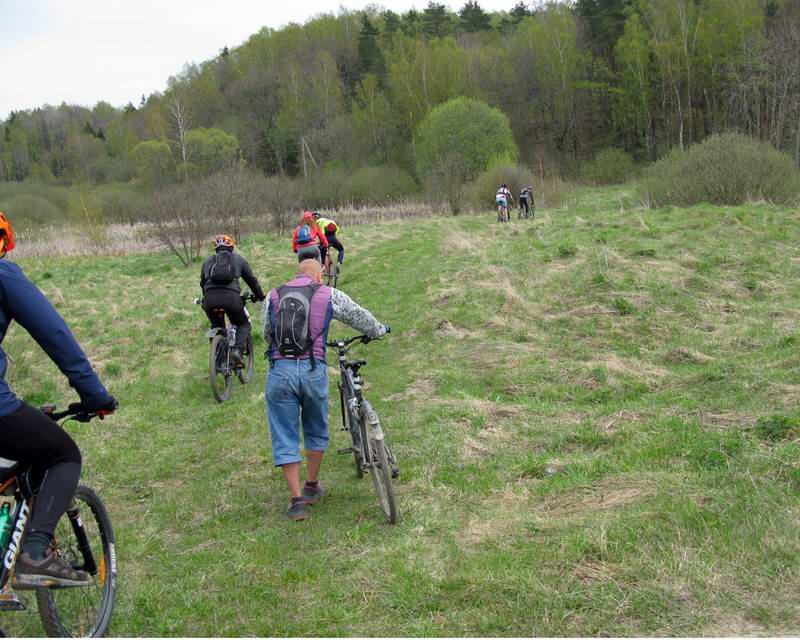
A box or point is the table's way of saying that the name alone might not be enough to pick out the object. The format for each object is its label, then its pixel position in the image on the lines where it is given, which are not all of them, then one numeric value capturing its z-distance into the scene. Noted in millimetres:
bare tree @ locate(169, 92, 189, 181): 48631
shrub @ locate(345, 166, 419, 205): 49562
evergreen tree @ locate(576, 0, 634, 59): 61812
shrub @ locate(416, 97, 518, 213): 43438
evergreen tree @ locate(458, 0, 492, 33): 81688
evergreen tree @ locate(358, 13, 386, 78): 70688
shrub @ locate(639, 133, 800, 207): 23422
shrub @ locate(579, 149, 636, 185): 54562
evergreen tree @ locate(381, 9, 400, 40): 76162
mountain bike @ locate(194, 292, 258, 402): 8711
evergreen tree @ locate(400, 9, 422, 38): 75250
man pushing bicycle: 5023
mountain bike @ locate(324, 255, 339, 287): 14677
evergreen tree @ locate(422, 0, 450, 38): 75500
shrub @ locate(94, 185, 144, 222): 42094
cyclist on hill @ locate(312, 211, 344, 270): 14211
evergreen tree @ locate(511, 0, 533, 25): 79188
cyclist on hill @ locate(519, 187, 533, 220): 29875
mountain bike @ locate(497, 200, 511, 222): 28547
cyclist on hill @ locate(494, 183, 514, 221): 28328
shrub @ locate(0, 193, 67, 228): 39531
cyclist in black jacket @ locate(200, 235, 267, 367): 8680
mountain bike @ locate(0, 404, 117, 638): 3111
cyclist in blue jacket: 3006
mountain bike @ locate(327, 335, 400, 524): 4918
